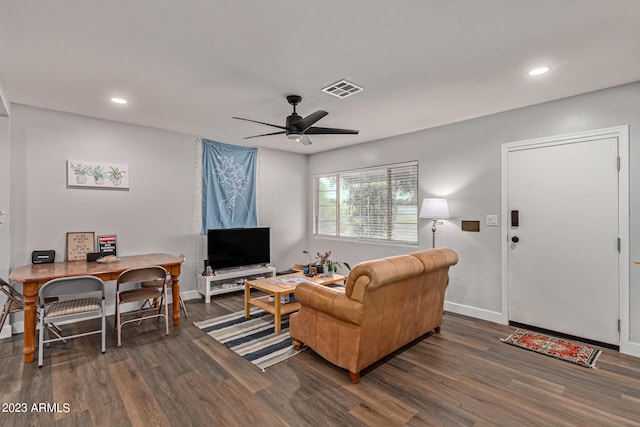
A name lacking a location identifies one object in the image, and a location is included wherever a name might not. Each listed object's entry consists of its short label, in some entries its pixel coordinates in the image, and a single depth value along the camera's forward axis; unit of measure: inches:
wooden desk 111.3
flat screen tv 192.2
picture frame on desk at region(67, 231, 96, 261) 151.6
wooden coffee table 139.4
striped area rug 117.0
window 190.2
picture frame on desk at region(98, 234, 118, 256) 159.3
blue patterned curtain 199.6
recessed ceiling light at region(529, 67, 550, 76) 104.0
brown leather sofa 95.3
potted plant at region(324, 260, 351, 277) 168.1
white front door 122.4
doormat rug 114.2
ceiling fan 118.5
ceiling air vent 117.4
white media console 187.2
